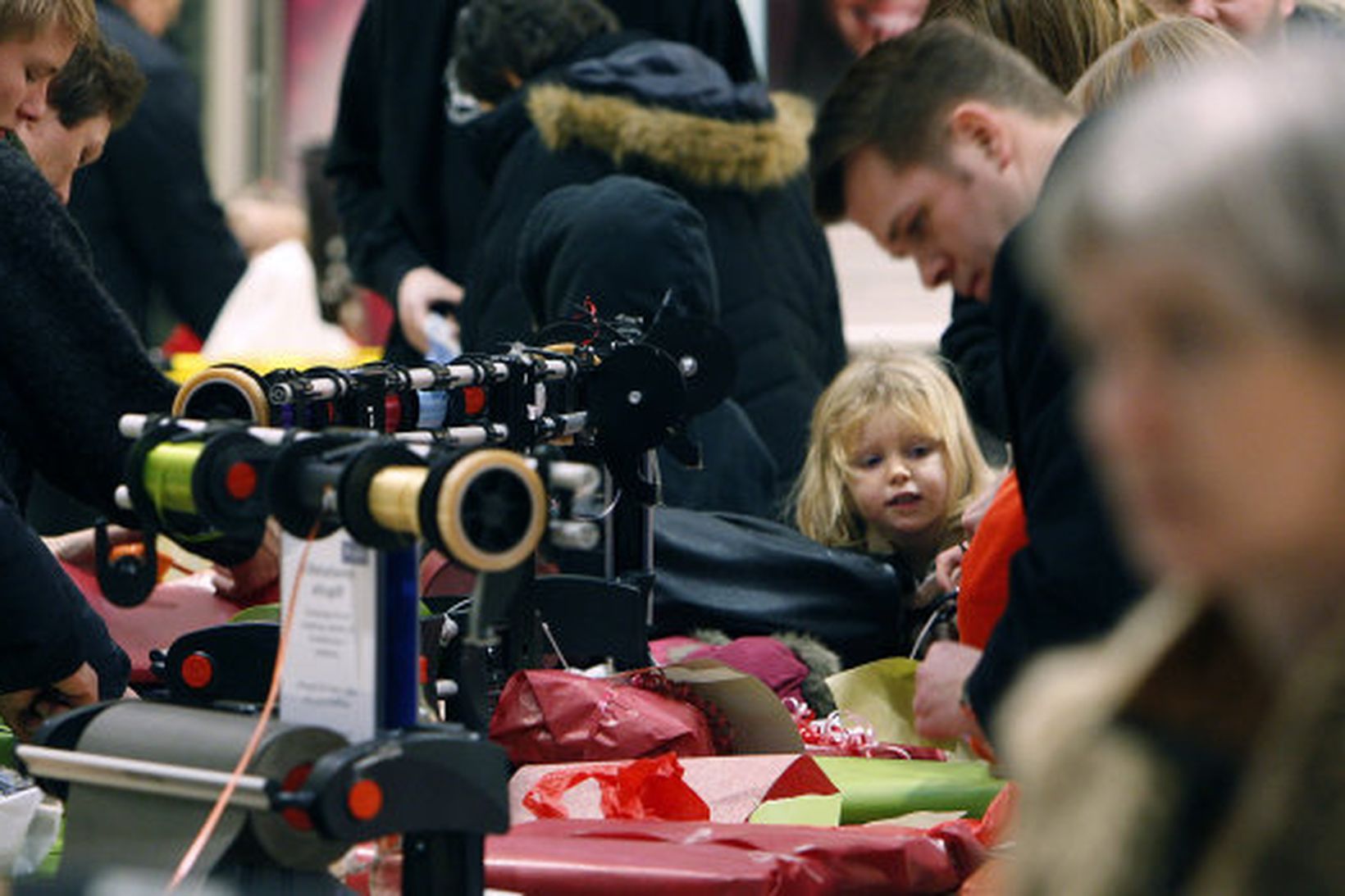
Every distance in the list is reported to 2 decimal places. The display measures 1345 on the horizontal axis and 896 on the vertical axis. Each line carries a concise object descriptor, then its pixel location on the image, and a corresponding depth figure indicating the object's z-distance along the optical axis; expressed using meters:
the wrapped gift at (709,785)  5.24
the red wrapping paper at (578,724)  5.68
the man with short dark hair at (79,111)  6.70
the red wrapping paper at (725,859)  4.49
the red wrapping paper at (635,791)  5.23
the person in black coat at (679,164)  8.66
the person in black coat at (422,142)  9.85
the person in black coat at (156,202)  10.91
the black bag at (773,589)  7.18
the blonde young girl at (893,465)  7.62
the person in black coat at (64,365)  5.57
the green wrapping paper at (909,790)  5.46
